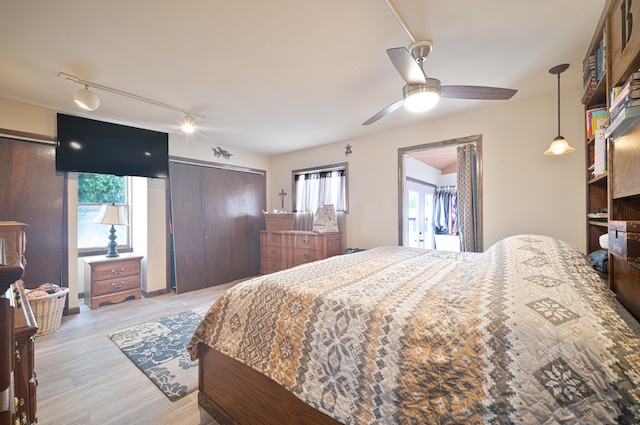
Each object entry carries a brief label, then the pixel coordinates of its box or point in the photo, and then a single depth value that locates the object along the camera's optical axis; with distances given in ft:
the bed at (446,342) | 2.44
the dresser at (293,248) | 13.12
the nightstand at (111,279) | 11.15
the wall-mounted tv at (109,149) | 10.23
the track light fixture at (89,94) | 7.49
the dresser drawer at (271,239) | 14.85
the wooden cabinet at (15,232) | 6.46
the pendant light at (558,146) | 7.25
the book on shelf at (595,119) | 5.54
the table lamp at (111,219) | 11.75
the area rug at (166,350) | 6.26
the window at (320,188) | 14.21
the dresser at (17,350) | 1.67
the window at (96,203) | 12.76
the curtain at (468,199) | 10.28
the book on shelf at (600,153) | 5.02
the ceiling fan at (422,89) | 5.11
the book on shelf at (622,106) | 3.02
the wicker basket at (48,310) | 8.41
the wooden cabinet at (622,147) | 3.27
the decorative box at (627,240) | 3.16
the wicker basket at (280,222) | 14.97
